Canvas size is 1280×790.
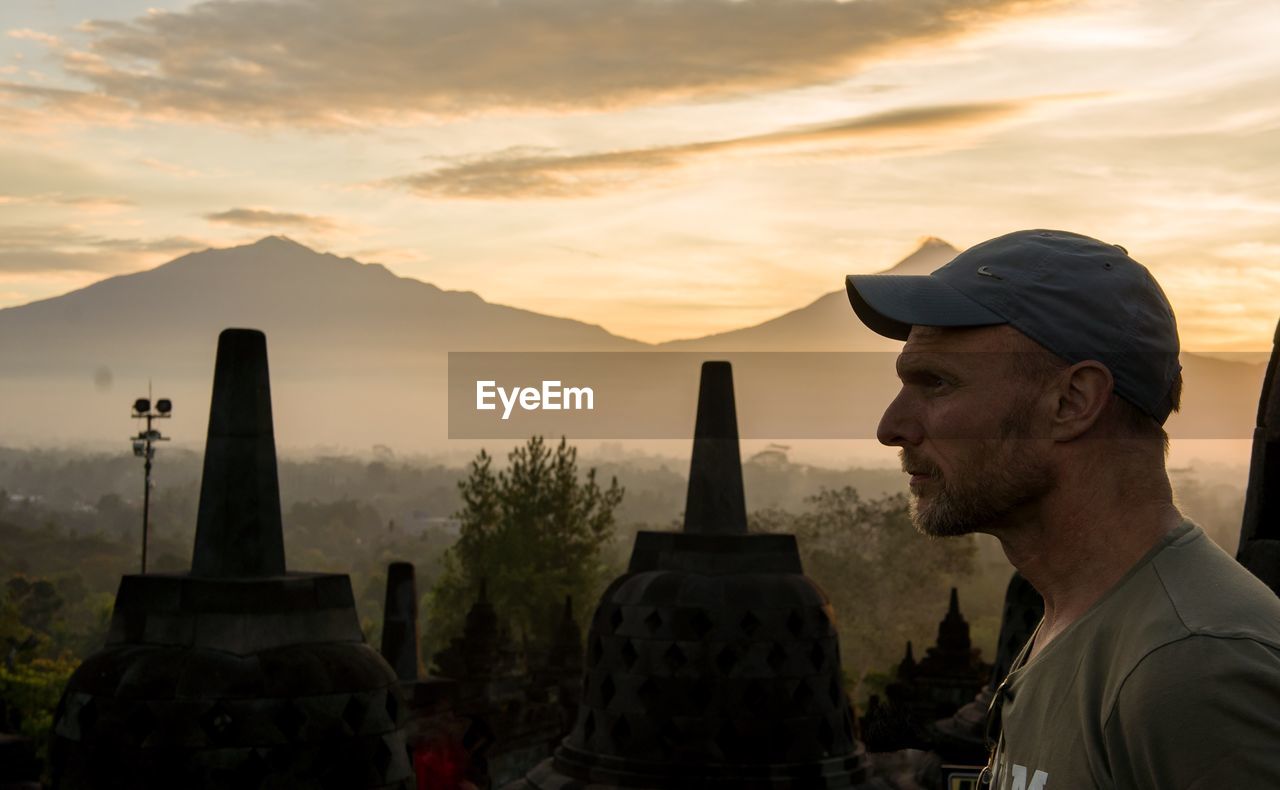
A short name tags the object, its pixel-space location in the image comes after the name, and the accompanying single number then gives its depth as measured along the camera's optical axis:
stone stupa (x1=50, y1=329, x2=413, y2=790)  11.27
